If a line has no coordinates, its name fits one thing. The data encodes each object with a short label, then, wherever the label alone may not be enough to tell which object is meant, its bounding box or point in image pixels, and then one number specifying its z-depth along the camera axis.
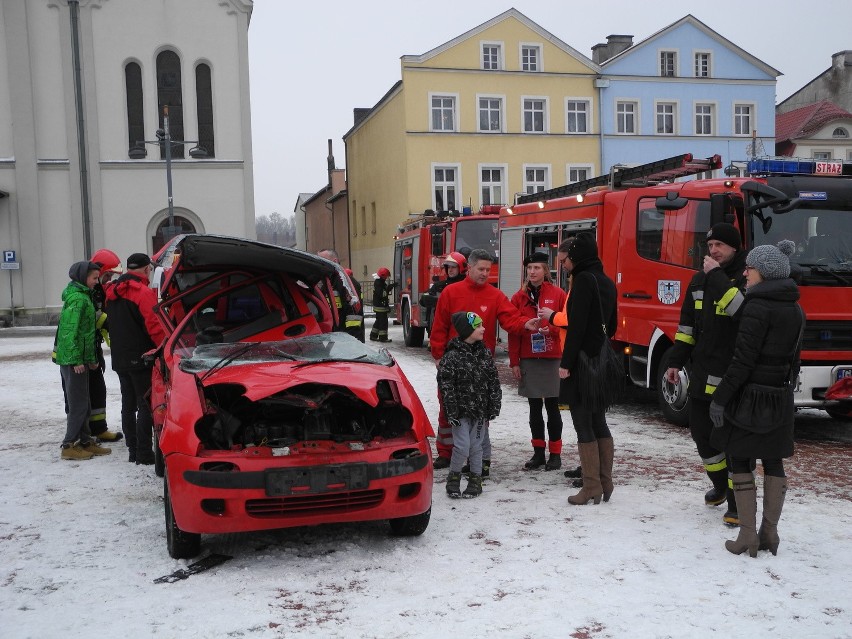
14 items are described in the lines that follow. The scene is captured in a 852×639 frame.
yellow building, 32.28
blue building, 34.09
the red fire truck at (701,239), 7.83
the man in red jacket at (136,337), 7.26
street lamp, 21.98
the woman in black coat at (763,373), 4.65
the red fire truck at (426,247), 16.53
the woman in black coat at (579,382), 5.86
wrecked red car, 4.63
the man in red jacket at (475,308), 6.59
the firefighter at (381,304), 18.36
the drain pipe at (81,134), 25.03
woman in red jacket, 6.82
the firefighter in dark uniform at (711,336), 5.30
